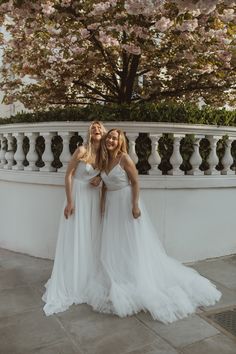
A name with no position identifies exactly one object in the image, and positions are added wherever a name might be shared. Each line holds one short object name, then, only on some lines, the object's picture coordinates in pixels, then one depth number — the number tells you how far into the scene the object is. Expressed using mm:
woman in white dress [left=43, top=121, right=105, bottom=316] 4039
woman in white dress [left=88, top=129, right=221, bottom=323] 3811
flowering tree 5145
